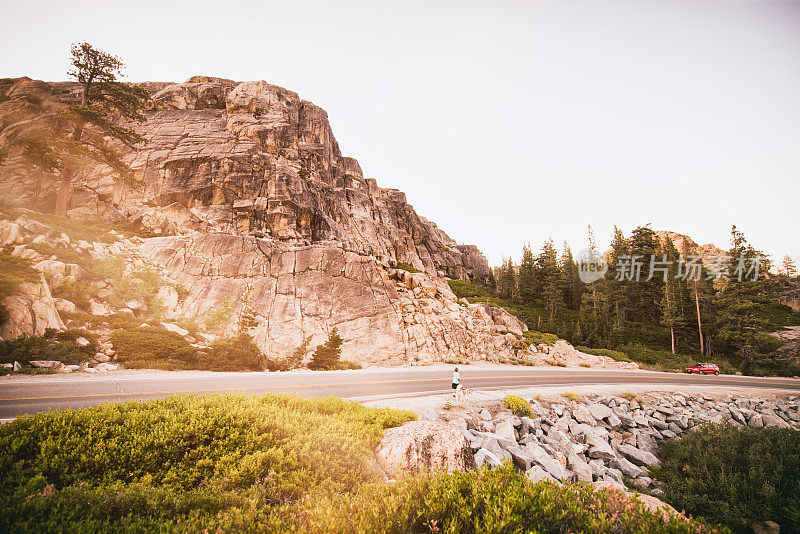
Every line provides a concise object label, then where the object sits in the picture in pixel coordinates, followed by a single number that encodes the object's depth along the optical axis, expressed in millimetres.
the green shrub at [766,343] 35812
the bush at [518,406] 11953
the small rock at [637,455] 10278
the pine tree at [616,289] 49875
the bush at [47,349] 11133
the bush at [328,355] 20734
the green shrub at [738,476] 6277
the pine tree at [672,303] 42188
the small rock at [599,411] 13539
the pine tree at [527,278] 64025
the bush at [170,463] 3043
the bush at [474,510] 3244
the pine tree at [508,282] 73188
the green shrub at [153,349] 14031
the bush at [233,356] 16344
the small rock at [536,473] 7016
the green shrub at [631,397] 16745
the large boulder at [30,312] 12023
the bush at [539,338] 37375
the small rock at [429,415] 9306
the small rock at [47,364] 11086
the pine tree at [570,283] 64562
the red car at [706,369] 31125
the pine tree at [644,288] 50625
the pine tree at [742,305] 35812
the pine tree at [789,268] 78125
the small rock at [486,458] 6843
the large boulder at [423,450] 5379
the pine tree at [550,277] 56244
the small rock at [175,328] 18677
